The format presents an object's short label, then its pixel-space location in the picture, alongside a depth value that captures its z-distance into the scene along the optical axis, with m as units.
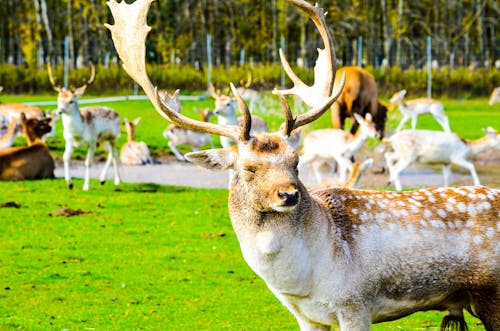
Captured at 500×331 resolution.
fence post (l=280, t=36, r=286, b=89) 35.84
